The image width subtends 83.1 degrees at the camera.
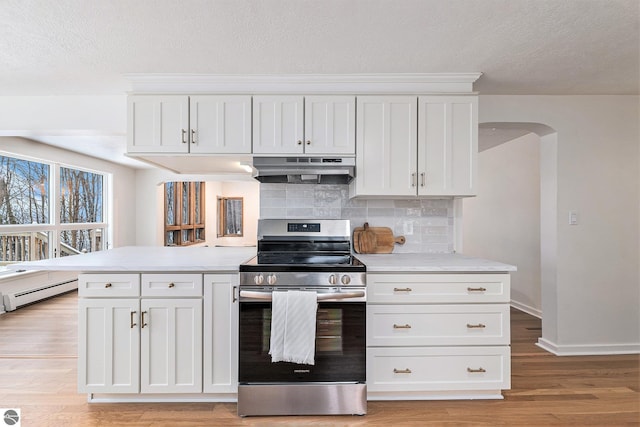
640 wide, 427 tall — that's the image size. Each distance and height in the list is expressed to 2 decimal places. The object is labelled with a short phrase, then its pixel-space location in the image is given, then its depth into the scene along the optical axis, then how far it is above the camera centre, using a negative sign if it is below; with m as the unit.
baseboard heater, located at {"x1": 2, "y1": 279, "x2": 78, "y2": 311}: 4.48 -1.16
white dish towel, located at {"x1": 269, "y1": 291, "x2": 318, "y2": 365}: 2.08 -0.66
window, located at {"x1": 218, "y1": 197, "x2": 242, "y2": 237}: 9.18 -0.11
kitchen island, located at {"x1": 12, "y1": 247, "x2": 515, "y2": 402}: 2.20 -0.73
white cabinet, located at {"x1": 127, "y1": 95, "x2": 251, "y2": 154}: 2.56 +0.63
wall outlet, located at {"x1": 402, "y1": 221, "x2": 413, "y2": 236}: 2.96 -0.13
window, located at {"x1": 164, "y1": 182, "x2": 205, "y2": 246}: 7.93 -0.04
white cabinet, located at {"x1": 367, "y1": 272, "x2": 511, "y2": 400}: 2.27 -0.75
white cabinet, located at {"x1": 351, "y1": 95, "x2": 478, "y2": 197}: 2.60 +0.49
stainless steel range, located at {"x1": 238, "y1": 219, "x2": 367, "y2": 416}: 2.14 -0.81
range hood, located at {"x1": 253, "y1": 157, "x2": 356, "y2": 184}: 2.55 +0.33
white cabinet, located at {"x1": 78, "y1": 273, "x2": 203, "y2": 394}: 2.20 -0.77
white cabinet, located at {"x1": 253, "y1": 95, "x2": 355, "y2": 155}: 2.58 +0.63
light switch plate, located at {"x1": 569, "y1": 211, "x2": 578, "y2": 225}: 3.12 -0.04
